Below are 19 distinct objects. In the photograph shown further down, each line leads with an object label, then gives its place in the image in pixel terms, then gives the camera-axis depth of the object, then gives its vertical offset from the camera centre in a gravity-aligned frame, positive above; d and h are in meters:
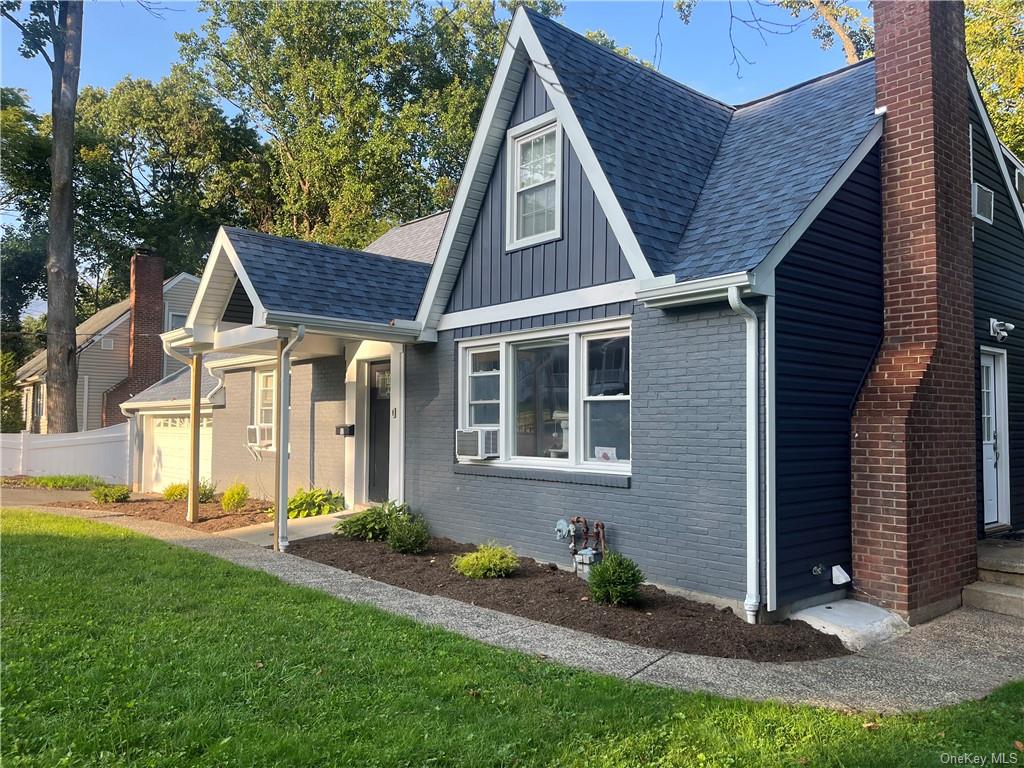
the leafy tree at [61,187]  19.62 +6.09
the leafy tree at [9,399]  26.75 +0.35
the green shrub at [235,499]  13.60 -1.72
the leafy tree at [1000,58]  16.78 +8.29
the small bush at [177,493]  15.04 -1.78
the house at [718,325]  6.65 +0.95
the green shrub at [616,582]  6.61 -1.60
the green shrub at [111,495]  14.99 -1.80
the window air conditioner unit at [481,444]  9.23 -0.46
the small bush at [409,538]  9.15 -1.65
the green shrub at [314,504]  12.15 -1.62
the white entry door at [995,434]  8.91 -0.32
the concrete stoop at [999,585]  6.92 -1.79
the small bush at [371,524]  9.94 -1.60
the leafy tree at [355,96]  27.19 +12.70
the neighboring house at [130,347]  26.11 +2.35
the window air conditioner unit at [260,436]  14.29 -0.55
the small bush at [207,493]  14.91 -1.77
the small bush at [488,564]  7.86 -1.71
